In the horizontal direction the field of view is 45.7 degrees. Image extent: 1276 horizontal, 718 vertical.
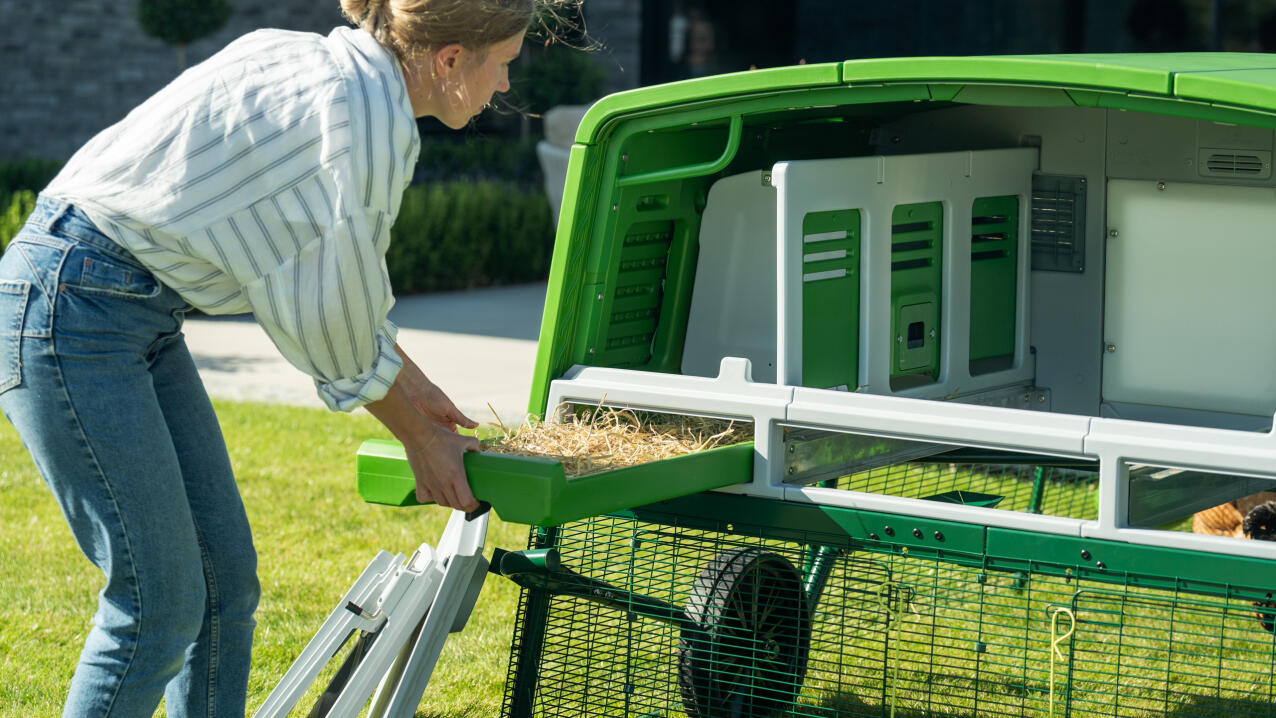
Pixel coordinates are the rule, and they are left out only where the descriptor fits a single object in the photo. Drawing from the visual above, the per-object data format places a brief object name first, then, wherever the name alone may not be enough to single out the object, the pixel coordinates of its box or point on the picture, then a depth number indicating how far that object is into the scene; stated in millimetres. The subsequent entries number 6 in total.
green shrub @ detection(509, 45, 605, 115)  12094
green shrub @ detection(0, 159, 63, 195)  9656
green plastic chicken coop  2512
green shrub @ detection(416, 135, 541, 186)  11711
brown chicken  3584
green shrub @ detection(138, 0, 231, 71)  9930
